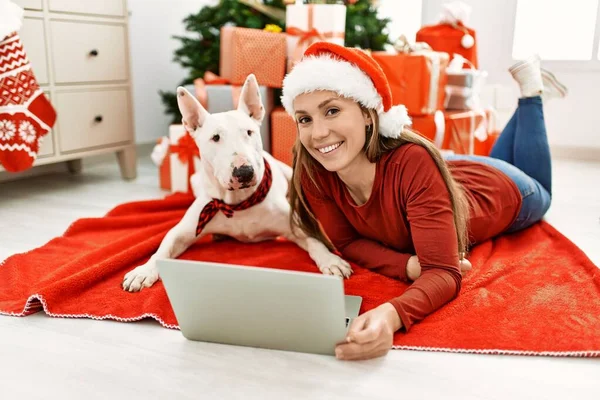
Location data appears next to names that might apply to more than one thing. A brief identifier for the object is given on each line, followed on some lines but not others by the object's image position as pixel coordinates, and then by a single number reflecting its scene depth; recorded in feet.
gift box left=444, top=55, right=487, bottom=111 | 8.38
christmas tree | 8.67
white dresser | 7.48
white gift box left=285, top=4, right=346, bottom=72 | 7.63
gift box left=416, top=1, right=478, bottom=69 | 9.10
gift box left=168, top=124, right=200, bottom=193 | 7.54
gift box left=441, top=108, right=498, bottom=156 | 8.08
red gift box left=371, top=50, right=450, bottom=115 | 7.55
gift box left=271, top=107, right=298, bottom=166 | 7.93
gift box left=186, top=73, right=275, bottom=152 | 7.67
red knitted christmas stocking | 6.69
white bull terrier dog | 4.49
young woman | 3.84
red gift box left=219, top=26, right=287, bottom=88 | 7.81
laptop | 3.14
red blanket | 3.67
